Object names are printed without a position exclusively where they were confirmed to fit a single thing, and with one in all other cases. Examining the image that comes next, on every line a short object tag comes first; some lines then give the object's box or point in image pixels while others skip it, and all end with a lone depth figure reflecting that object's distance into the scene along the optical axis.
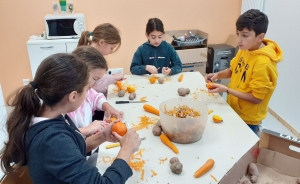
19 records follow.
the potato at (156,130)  1.25
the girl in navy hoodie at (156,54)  2.13
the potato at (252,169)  1.11
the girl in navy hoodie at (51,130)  0.82
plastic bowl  1.17
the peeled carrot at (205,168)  1.00
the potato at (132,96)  1.62
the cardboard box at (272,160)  1.09
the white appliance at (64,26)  2.79
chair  0.94
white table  1.01
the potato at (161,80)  1.85
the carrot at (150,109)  1.45
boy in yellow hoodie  1.46
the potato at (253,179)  1.08
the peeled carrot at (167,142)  1.15
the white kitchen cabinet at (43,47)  2.78
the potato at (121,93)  1.67
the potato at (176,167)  1.00
